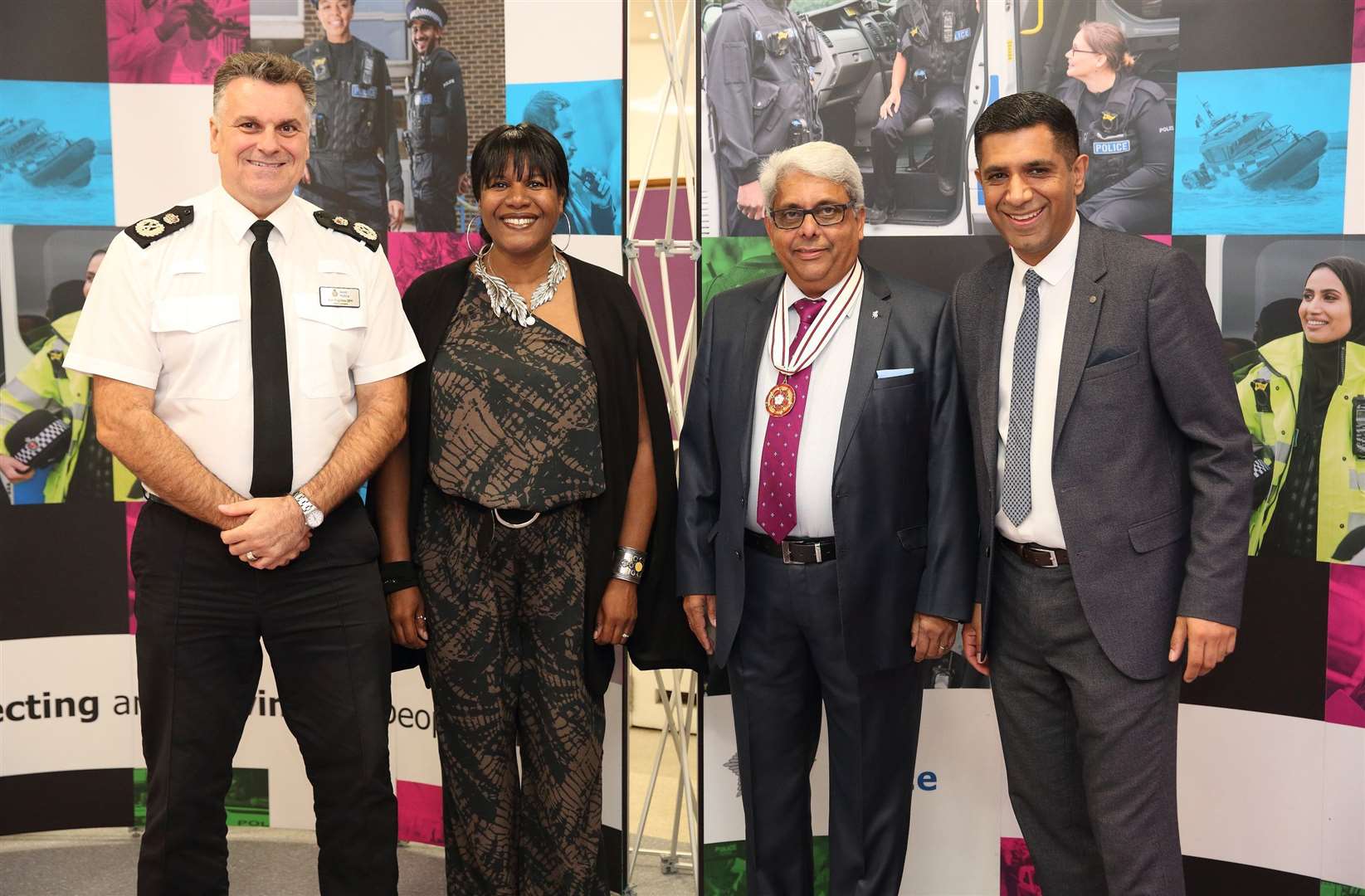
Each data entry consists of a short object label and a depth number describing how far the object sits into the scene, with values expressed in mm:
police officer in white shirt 2510
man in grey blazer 2307
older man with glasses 2625
